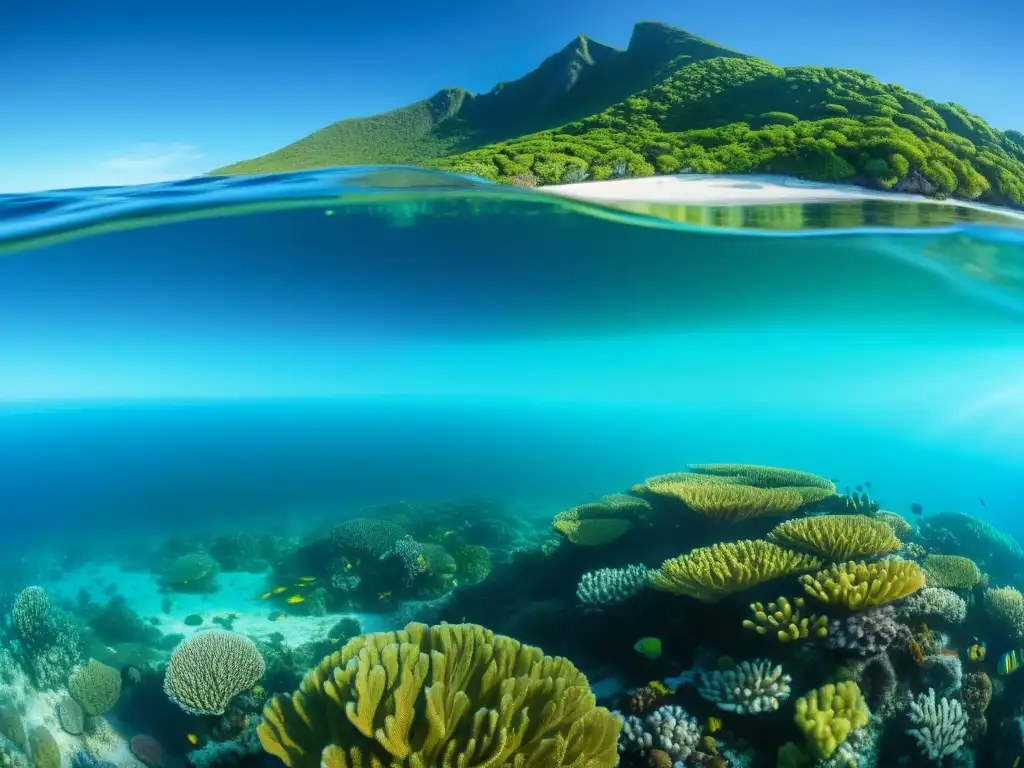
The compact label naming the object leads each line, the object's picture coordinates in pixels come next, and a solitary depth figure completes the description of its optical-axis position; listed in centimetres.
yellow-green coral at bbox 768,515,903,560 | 468
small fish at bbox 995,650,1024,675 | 485
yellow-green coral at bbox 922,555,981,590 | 582
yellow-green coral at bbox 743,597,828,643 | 403
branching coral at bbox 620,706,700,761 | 374
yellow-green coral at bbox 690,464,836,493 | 794
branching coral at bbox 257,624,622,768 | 269
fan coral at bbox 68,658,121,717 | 534
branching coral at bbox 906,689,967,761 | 408
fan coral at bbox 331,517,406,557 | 754
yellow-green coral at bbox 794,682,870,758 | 369
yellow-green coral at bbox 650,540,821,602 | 444
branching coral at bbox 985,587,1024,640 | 563
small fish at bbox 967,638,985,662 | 488
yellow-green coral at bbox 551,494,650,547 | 651
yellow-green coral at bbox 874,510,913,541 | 714
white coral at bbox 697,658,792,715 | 391
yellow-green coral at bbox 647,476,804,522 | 605
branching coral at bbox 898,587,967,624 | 457
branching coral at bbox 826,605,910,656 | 400
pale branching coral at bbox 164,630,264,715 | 487
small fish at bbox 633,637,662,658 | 452
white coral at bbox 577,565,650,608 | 520
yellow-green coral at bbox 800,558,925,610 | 403
